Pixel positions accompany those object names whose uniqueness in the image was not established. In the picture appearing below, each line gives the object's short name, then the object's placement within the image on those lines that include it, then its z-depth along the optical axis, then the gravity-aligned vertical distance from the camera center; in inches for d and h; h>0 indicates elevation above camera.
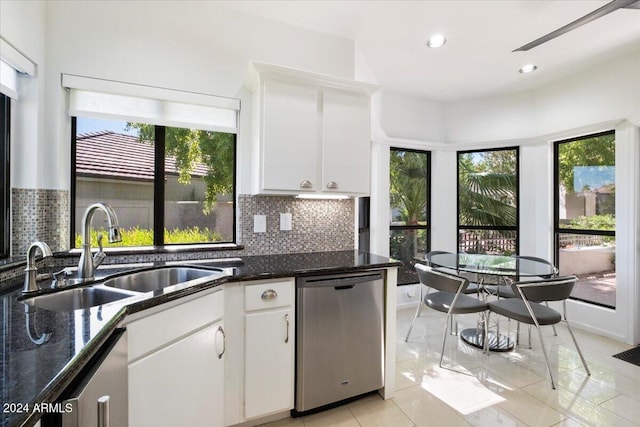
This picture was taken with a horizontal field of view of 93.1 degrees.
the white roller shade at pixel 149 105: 78.2 +30.3
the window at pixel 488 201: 160.2 +7.9
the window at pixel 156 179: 81.8 +9.8
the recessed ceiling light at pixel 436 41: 106.0 +62.4
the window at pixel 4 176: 67.4 +8.0
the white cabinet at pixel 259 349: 67.1 -30.7
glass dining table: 102.7 -18.8
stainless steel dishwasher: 71.5 -30.3
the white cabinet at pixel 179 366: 47.7 -27.2
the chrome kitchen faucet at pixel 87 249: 59.8 -7.3
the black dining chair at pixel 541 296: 91.6 -24.4
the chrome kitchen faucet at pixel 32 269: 51.0 -9.9
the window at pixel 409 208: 162.6 +4.0
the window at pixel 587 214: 125.7 +1.0
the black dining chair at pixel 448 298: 99.8 -30.0
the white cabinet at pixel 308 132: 81.7 +23.2
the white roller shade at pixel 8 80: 63.9 +28.8
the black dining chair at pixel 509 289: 107.9 -30.4
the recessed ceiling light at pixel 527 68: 126.5 +62.5
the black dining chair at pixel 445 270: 119.8 -30.8
